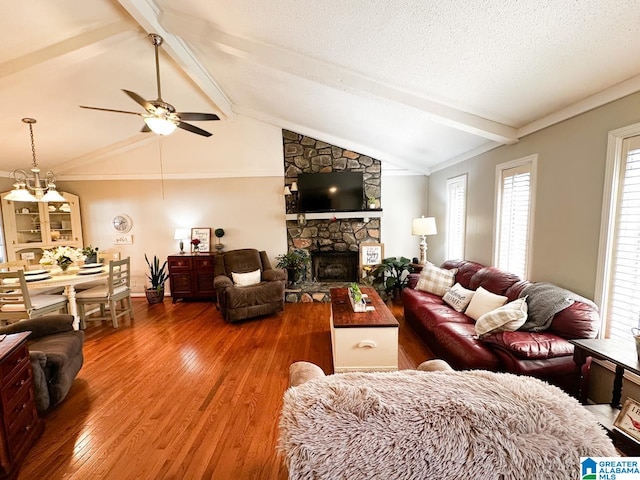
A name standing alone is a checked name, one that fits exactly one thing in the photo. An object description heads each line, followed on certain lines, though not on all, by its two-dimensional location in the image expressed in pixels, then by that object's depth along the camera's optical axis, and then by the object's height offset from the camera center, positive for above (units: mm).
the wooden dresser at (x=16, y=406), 1488 -1116
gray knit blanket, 2045 -657
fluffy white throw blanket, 748 -625
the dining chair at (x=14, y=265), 3502 -563
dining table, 3057 -673
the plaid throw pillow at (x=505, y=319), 2082 -784
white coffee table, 2371 -1104
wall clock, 5152 +24
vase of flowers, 3527 -456
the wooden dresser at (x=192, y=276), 4738 -948
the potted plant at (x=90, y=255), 4125 -491
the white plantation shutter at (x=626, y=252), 1798 -216
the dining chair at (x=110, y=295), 3594 -991
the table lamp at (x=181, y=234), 4861 -194
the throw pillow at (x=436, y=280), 3484 -780
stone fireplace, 4938 -5
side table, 1368 -899
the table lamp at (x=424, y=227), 4137 -76
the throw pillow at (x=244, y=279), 4184 -890
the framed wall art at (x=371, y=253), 4984 -578
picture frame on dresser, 5094 -255
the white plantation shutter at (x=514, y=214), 2738 +80
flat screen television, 4820 +595
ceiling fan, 2225 +974
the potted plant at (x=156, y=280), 4719 -1048
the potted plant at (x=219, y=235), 5043 -225
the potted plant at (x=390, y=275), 4391 -916
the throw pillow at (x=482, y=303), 2557 -809
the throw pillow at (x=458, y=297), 2928 -865
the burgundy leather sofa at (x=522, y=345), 1857 -980
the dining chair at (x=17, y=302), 2838 -871
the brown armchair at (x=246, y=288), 3746 -960
